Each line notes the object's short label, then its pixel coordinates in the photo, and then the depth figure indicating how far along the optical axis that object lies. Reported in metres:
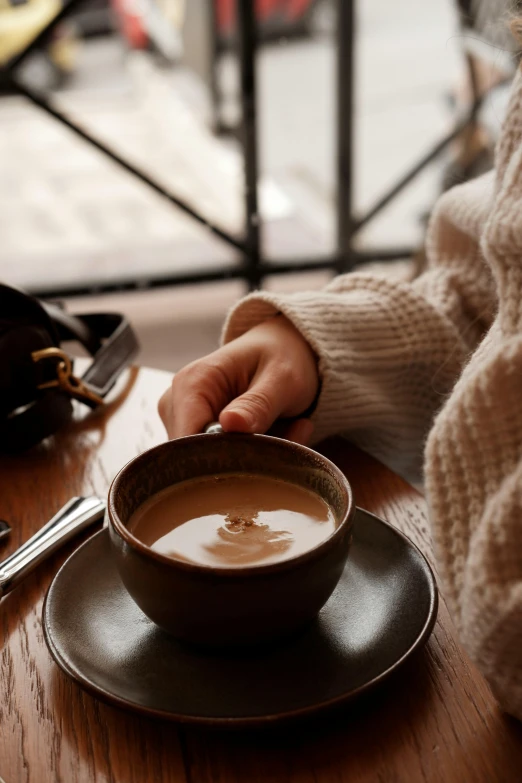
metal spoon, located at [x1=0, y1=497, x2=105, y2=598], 0.55
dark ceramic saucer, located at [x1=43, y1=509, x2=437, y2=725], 0.42
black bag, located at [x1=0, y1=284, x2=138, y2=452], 0.71
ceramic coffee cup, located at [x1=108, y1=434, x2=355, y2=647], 0.41
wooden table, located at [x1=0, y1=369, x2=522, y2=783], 0.41
